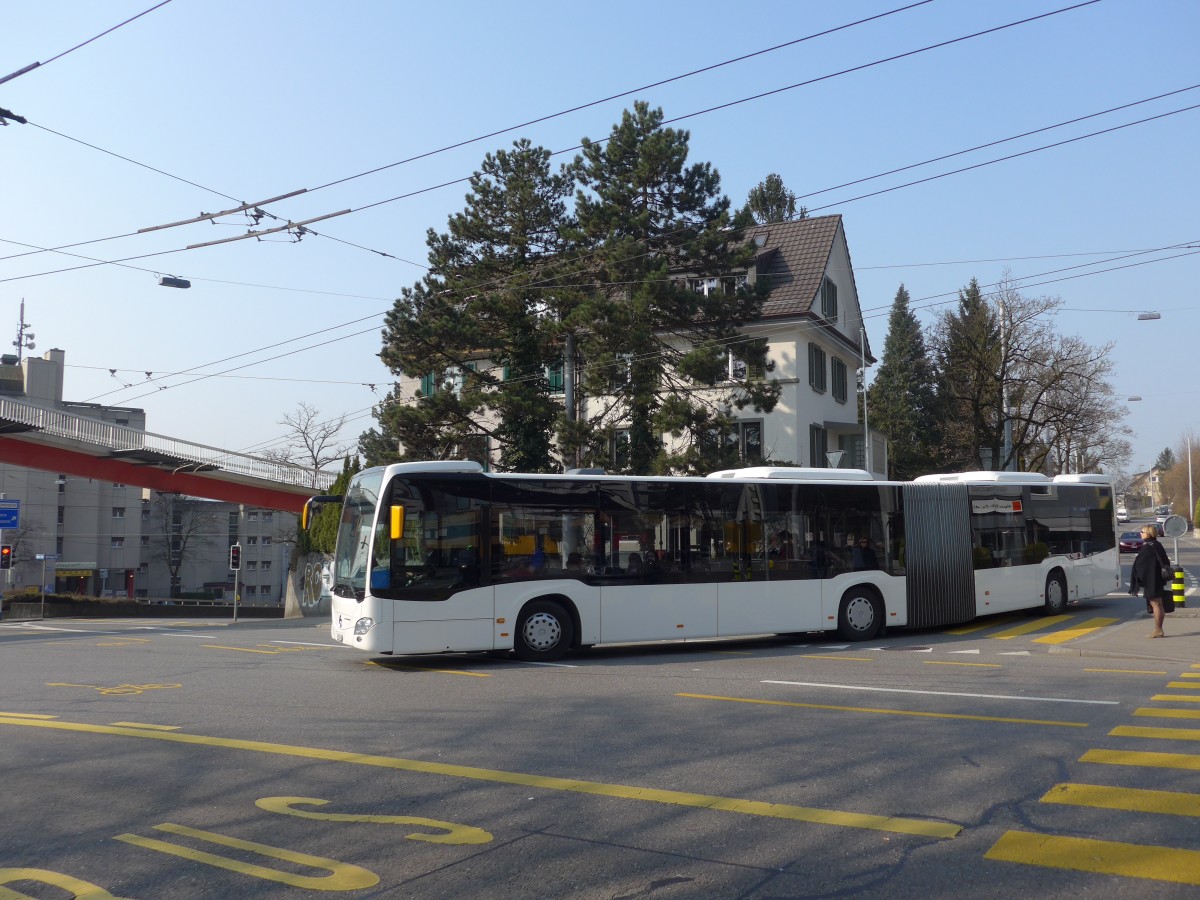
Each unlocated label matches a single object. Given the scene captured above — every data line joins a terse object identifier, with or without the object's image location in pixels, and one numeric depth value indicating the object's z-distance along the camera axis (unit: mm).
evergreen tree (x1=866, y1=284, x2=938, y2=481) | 67312
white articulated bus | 14883
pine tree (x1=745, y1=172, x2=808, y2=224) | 68688
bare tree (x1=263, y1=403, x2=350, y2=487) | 69188
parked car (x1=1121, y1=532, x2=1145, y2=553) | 52219
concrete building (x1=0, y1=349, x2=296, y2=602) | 78625
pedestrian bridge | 37375
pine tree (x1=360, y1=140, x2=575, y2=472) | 32750
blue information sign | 35500
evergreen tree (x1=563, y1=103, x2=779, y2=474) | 30656
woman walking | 17125
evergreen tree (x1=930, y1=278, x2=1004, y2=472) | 49656
